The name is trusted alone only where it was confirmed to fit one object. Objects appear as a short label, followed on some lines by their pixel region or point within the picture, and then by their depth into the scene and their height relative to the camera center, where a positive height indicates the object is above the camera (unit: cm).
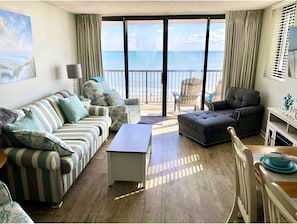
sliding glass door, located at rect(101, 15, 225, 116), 498 +15
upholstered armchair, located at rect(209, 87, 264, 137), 394 -88
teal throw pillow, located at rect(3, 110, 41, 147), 224 -69
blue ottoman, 364 -107
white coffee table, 250 -111
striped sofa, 212 -108
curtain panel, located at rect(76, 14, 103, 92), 493 +27
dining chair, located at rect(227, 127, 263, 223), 139 -82
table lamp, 433 -25
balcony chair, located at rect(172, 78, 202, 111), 521 -75
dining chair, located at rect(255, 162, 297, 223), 90 -60
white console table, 280 -90
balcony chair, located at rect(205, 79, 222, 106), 534 -83
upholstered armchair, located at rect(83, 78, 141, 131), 420 -83
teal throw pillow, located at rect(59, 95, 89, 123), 345 -77
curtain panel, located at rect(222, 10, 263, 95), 455 +23
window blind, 365 +31
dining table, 133 -73
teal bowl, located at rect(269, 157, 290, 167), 154 -68
